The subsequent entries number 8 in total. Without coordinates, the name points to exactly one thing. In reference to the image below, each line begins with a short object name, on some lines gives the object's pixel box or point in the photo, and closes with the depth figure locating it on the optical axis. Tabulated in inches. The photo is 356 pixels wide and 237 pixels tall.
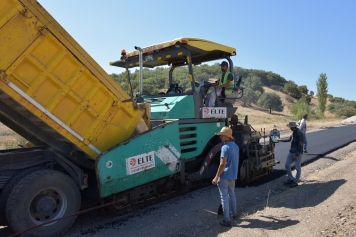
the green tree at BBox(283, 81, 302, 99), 2298.2
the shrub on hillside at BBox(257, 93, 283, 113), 1589.6
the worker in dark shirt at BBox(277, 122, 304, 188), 234.8
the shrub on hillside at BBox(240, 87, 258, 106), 1616.6
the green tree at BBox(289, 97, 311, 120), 1221.5
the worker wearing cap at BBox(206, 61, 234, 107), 220.2
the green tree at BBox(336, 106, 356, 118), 1408.1
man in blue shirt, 160.4
